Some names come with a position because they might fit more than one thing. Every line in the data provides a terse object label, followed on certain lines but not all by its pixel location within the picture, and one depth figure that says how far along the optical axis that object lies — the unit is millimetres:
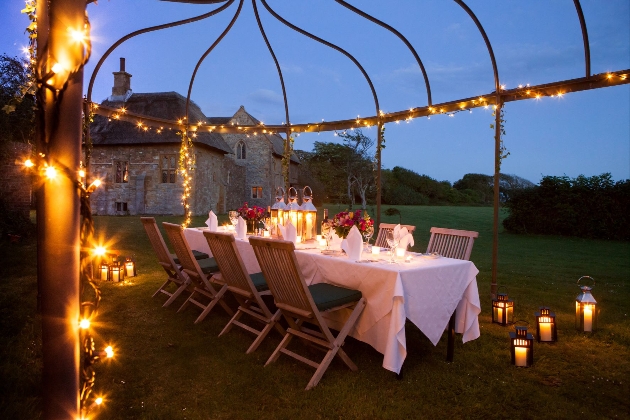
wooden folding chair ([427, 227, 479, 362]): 4457
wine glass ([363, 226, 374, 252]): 4391
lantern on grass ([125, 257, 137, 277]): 6965
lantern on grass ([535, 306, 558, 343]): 4066
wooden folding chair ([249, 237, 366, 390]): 3219
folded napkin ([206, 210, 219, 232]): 6254
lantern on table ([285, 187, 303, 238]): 5301
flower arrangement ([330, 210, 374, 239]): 4395
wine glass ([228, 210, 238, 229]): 6137
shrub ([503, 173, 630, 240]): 13398
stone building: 22453
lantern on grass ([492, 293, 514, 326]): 4621
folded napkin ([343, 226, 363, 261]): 3863
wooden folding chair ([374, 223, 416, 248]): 5424
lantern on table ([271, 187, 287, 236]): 5605
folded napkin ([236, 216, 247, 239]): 5559
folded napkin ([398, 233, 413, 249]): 4051
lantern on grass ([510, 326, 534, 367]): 3506
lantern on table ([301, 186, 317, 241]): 5230
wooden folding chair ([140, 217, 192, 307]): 5250
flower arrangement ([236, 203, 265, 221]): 5965
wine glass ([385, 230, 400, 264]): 4006
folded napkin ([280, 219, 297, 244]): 4840
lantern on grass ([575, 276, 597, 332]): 4375
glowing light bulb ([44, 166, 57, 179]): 1145
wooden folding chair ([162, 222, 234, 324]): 4609
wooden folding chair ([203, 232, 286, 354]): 3859
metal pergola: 1158
